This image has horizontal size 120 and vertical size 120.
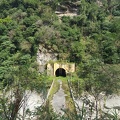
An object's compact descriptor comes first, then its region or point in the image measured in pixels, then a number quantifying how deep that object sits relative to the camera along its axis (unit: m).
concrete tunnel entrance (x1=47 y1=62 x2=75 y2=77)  25.25
